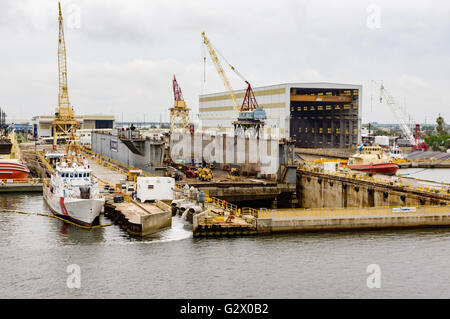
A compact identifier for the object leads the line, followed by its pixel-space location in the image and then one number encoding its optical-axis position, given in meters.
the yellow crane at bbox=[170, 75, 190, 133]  170.62
